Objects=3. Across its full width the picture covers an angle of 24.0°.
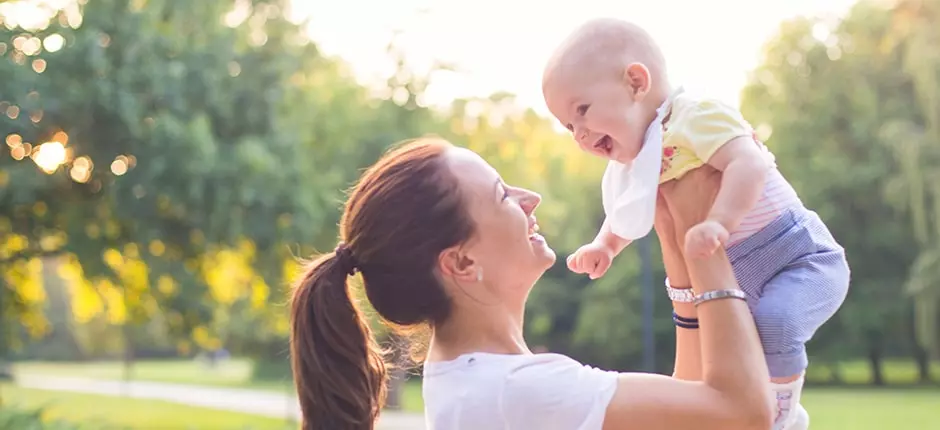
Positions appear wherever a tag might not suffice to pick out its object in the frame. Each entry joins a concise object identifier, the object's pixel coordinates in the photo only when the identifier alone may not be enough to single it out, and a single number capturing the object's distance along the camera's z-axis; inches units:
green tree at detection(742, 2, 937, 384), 869.1
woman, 88.6
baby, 89.4
